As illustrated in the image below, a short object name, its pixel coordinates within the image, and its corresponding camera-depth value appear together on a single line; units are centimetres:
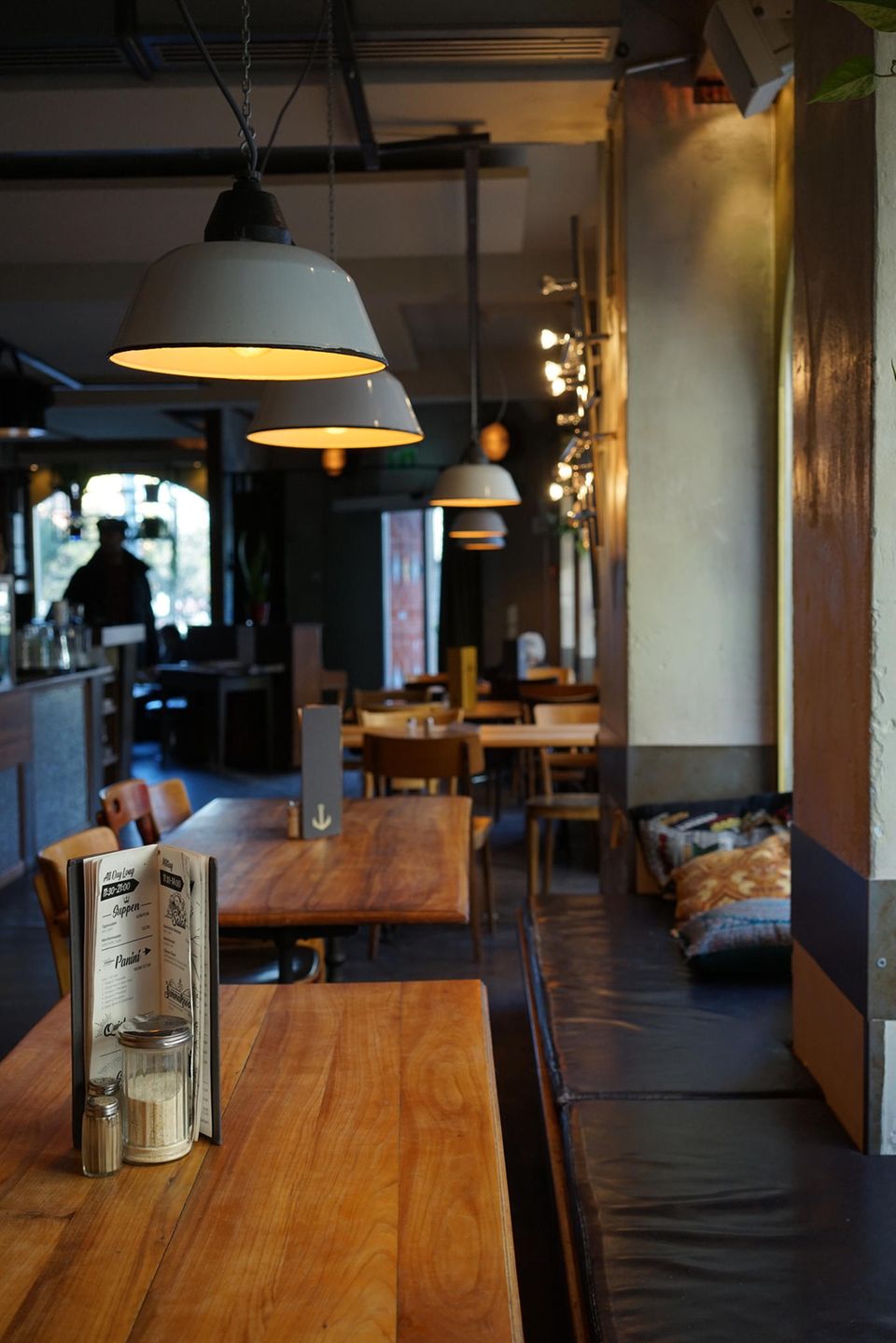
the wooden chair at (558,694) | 784
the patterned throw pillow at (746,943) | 337
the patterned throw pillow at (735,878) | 364
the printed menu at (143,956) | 147
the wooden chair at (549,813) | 588
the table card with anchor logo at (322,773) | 350
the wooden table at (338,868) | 277
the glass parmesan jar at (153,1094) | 144
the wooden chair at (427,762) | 516
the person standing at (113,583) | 1562
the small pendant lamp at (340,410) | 282
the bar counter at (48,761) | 662
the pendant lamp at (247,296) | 179
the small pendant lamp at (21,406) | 862
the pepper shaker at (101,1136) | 141
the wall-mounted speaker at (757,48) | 358
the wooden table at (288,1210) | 116
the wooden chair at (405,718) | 665
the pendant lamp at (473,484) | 634
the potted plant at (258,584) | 1357
